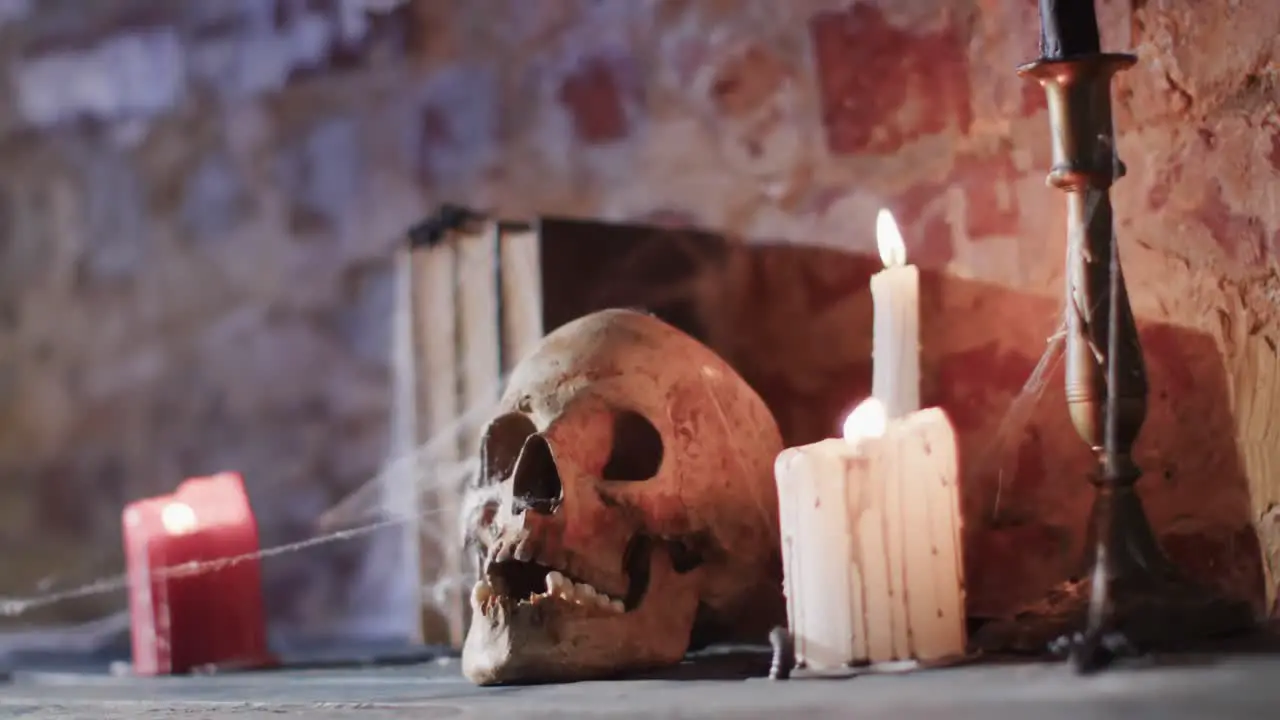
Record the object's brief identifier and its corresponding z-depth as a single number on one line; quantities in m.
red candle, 1.50
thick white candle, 1.24
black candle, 1.29
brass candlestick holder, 1.26
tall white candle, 1.28
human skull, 1.30
